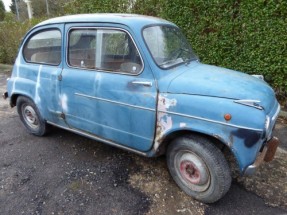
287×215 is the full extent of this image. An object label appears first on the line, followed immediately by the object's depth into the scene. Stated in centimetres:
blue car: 248
